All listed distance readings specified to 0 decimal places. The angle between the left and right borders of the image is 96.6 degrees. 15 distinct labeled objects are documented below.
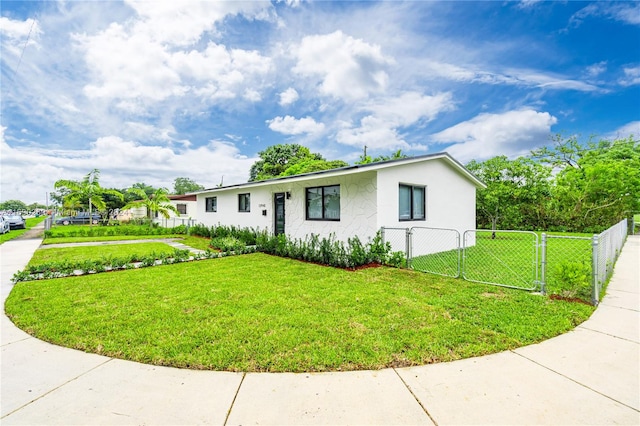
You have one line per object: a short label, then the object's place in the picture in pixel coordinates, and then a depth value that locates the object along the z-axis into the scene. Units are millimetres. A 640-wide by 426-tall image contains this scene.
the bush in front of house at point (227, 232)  11645
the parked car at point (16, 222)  20847
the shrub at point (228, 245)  9427
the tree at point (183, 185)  62391
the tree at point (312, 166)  27667
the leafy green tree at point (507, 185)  13320
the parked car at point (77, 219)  25266
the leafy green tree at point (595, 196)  15562
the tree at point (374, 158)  23091
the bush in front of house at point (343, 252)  7105
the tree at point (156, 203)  18750
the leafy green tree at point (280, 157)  34969
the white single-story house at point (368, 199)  7859
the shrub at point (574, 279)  4309
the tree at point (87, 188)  16656
